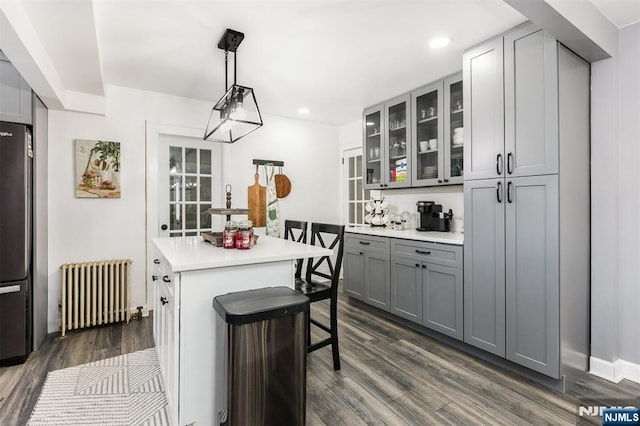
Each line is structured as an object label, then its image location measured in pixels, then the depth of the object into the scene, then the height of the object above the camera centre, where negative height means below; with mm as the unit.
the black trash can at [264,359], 1430 -677
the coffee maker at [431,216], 3328 -35
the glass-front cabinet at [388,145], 3502 +791
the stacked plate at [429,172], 3209 +414
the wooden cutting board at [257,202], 4191 +139
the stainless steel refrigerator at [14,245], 2412 -247
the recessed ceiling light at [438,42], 2424 +1308
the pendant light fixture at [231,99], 2230 +819
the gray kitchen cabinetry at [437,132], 2977 +787
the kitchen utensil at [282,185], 4434 +387
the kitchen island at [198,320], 1584 -547
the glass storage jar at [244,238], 2080 -169
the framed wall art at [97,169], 3145 +439
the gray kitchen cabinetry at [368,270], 3250 -615
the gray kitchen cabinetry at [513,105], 2068 +752
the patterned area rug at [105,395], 1823 -1155
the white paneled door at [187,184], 3688 +346
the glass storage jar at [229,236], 2090 -152
